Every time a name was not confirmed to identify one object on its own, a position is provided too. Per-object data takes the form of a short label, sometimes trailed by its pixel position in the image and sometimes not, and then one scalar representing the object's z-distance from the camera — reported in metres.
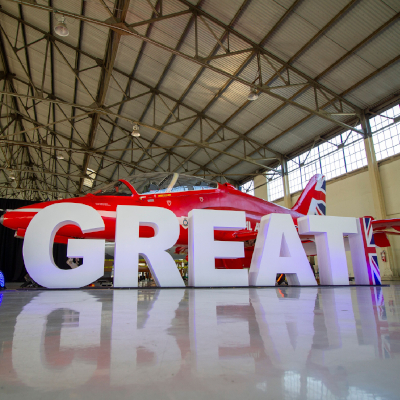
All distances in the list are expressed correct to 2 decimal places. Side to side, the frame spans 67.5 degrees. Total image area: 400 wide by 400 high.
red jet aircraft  6.89
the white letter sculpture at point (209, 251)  5.70
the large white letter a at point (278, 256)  5.83
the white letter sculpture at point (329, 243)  6.35
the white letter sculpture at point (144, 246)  5.47
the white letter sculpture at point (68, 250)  5.17
